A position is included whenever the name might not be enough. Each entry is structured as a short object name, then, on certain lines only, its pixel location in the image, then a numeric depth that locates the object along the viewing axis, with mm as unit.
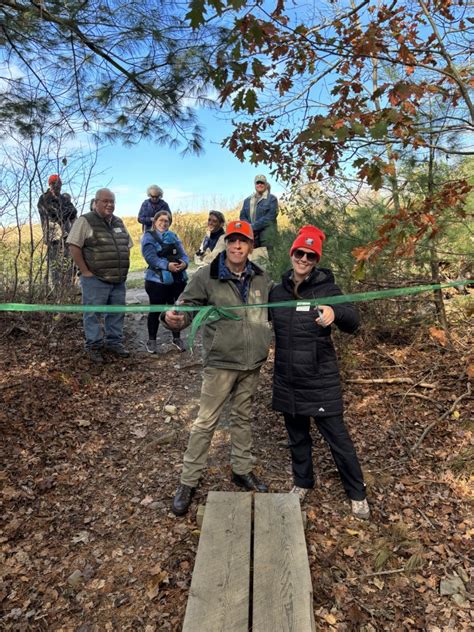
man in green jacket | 2895
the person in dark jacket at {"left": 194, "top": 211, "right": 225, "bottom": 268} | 6543
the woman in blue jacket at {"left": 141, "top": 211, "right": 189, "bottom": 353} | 5719
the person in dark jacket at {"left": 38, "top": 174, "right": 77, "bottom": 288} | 5988
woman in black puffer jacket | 2809
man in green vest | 5062
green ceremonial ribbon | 2738
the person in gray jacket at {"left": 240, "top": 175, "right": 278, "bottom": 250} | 6828
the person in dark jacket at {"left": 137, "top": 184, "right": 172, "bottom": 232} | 6945
